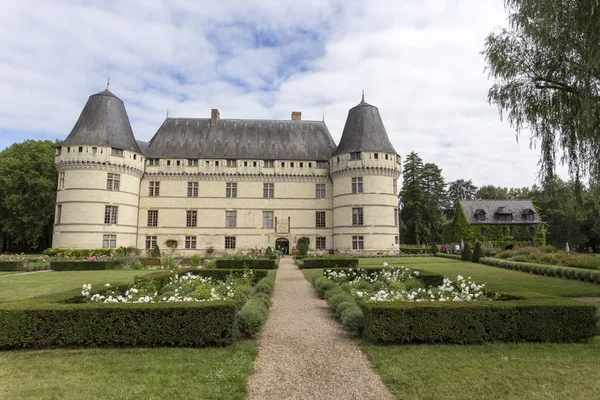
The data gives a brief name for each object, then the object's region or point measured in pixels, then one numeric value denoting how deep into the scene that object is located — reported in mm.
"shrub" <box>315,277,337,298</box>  11367
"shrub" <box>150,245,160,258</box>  26936
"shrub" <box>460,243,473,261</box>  26141
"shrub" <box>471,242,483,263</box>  25388
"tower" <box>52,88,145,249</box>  27938
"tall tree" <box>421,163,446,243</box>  43312
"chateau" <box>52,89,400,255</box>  28688
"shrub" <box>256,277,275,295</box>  10867
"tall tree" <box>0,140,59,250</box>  33438
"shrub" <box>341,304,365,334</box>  6934
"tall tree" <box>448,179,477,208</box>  70750
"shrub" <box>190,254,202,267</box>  20656
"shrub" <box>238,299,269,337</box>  6797
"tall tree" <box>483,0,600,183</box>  9734
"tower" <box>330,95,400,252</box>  30094
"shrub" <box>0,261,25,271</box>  20344
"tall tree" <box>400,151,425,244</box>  42656
